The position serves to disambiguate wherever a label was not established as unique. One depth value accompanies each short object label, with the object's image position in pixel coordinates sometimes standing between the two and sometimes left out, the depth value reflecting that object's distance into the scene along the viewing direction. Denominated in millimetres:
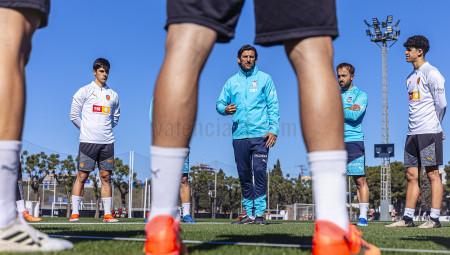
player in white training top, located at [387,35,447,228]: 6688
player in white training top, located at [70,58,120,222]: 8117
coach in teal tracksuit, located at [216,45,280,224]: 6988
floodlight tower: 53406
